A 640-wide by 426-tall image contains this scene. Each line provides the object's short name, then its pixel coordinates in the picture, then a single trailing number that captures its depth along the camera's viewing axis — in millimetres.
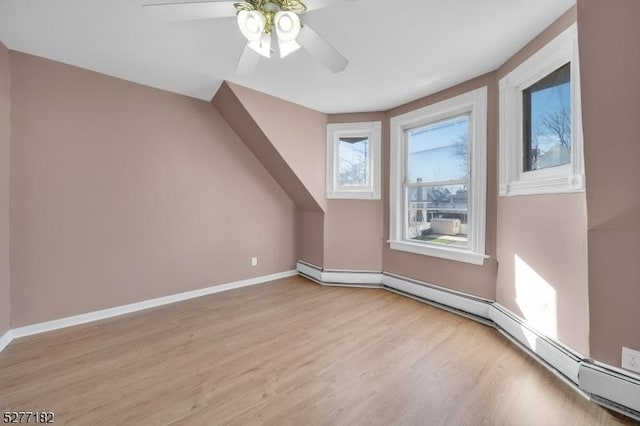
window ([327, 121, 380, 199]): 3498
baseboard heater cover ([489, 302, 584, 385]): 1642
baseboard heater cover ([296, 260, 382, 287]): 3523
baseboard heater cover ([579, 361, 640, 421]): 1393
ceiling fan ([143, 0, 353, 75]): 1339
